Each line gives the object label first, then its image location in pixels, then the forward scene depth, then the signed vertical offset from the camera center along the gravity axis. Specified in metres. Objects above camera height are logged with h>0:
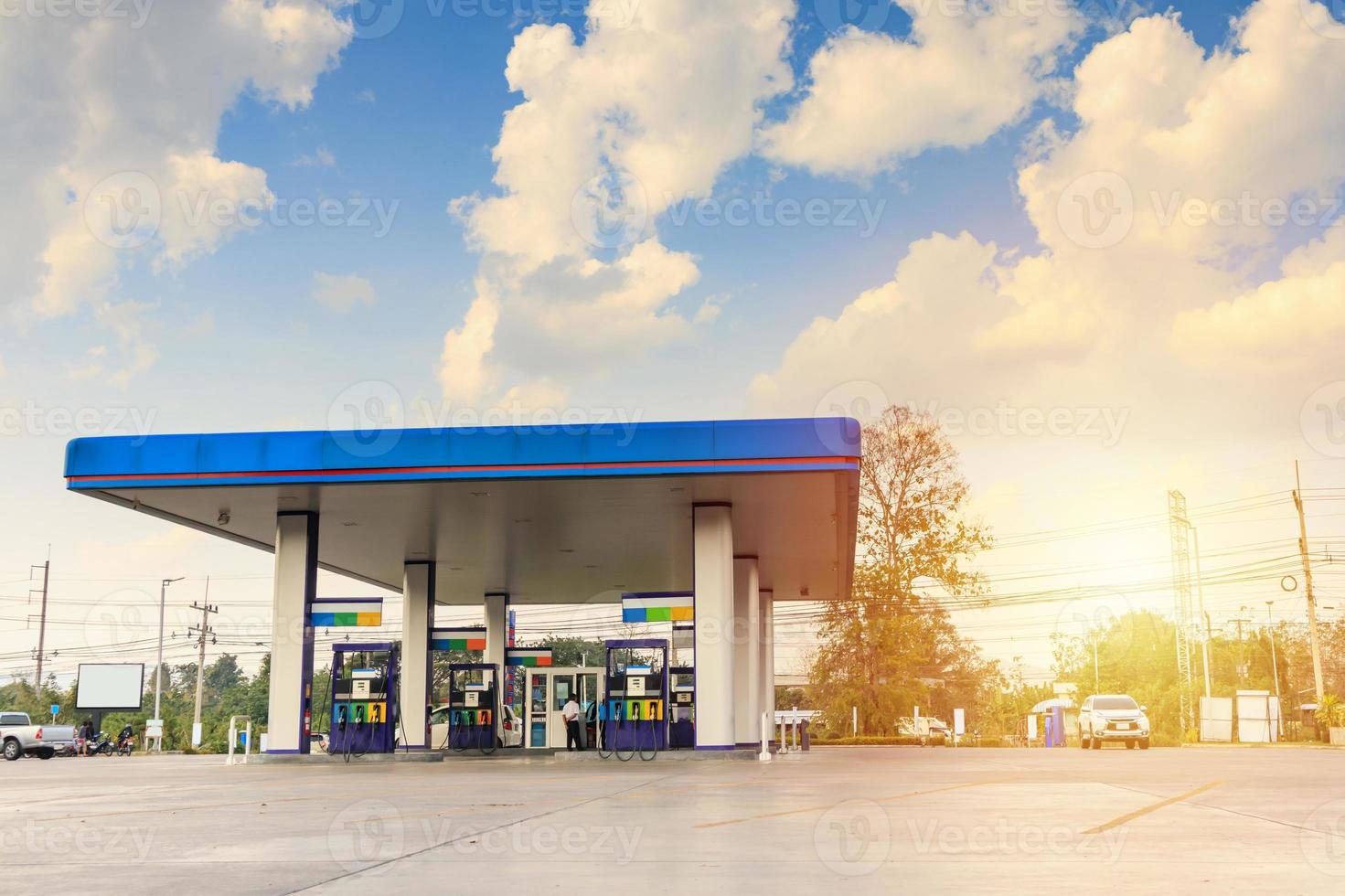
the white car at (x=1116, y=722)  37.53 -2.19
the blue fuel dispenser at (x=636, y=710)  24.28 -1.20
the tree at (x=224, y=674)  127.62 -2.71
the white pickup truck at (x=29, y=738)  40.06 -3.03
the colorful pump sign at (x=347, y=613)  24.84 +0.74
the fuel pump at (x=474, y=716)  34.31 -1.87
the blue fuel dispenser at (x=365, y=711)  25.48 -1.30
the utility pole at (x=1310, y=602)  49.62 +2.19
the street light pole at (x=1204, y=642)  56.78 +0.44
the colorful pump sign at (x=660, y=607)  24.34 +0.86
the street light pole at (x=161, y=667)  61.34 -1.00
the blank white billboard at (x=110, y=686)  61.69 -1.90
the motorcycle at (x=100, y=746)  49.53 -4.02
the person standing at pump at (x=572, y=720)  28.72 -1.68
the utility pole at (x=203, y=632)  68.54 +1.05
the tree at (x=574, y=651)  92.41 -0.09
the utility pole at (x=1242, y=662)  78.94 -0.66
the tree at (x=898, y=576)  47.91 +2.93
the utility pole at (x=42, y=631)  76.19 +1.12
